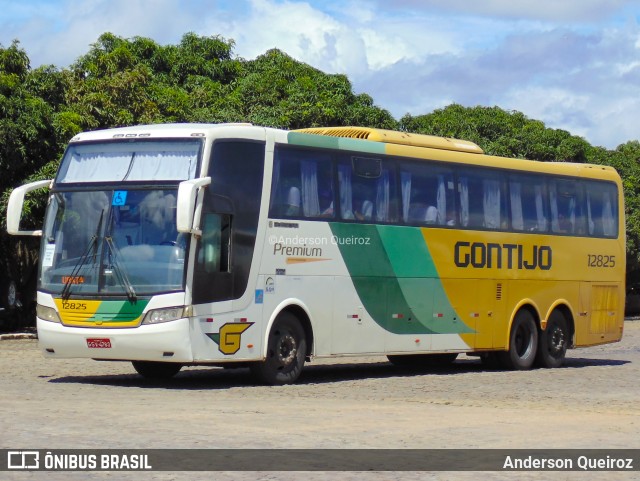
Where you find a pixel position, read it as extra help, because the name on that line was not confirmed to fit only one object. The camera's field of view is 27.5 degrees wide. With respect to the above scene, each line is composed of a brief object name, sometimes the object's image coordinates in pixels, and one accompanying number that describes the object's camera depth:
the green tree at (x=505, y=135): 51.78
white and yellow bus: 17.16
